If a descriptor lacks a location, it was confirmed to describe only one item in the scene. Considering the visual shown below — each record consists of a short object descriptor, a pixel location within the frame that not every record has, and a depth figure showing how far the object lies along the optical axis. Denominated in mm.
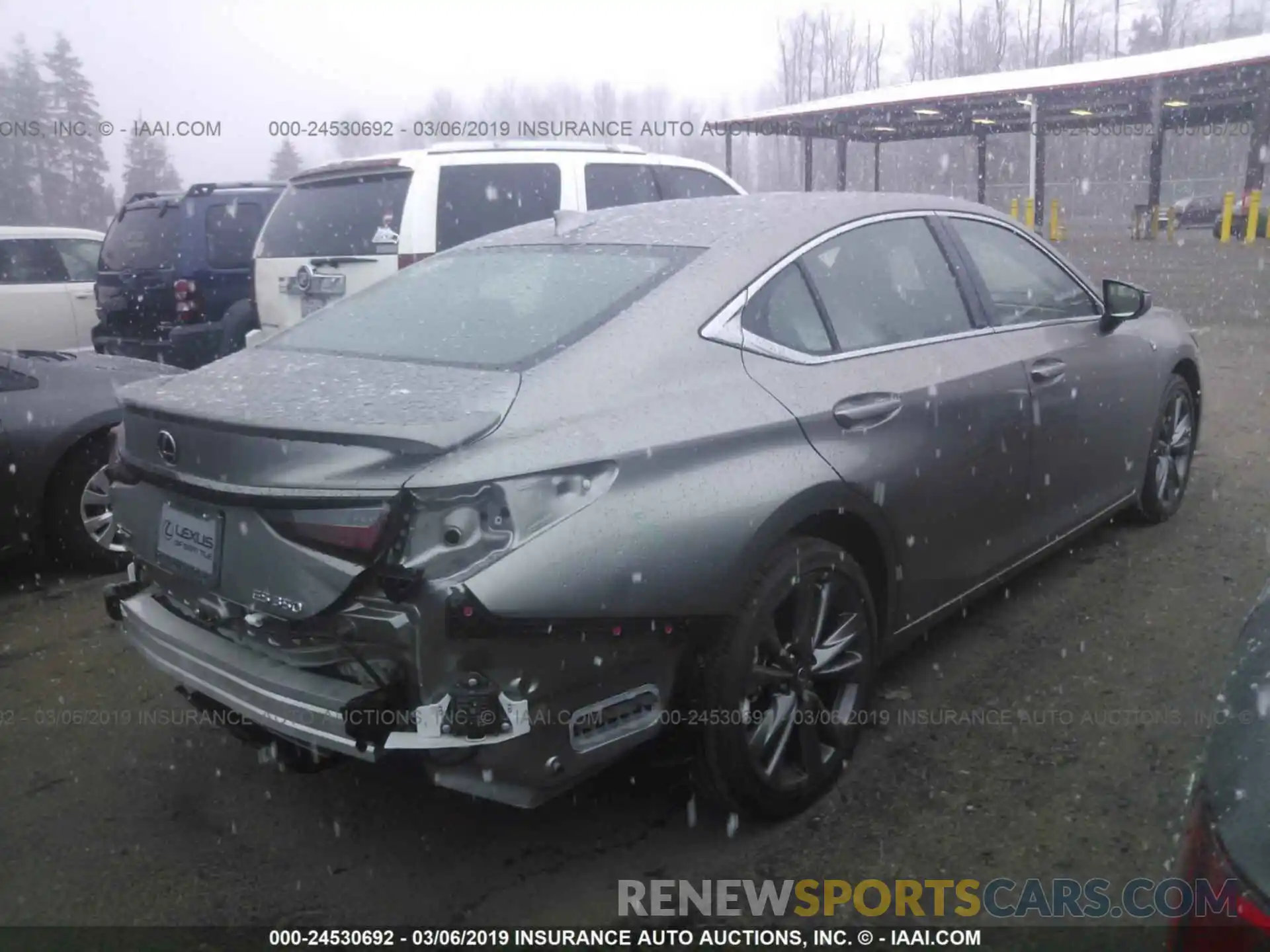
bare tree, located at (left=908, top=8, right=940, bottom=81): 73812
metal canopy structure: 23781
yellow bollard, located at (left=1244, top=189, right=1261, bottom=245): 22453
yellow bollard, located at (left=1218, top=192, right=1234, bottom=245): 23703
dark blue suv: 8211
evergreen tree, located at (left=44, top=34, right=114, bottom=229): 52125
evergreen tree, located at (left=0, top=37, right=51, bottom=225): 48781
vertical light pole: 24609
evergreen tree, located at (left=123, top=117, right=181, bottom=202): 58375
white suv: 6465
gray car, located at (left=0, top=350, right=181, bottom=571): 4754
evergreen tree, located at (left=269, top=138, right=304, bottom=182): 71562
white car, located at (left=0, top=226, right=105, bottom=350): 10734
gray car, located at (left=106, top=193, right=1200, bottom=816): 2197
